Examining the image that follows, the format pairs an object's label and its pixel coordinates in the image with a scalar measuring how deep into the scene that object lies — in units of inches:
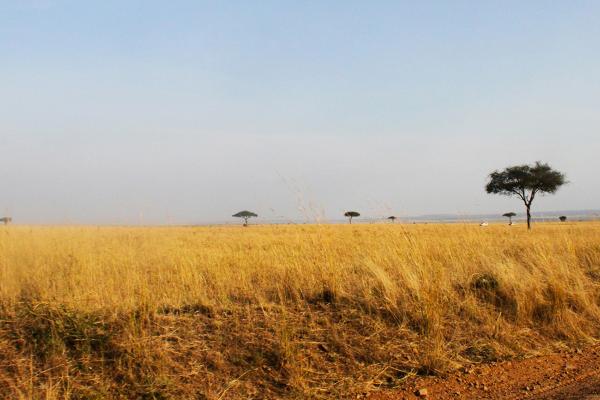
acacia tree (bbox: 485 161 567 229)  1561.3
